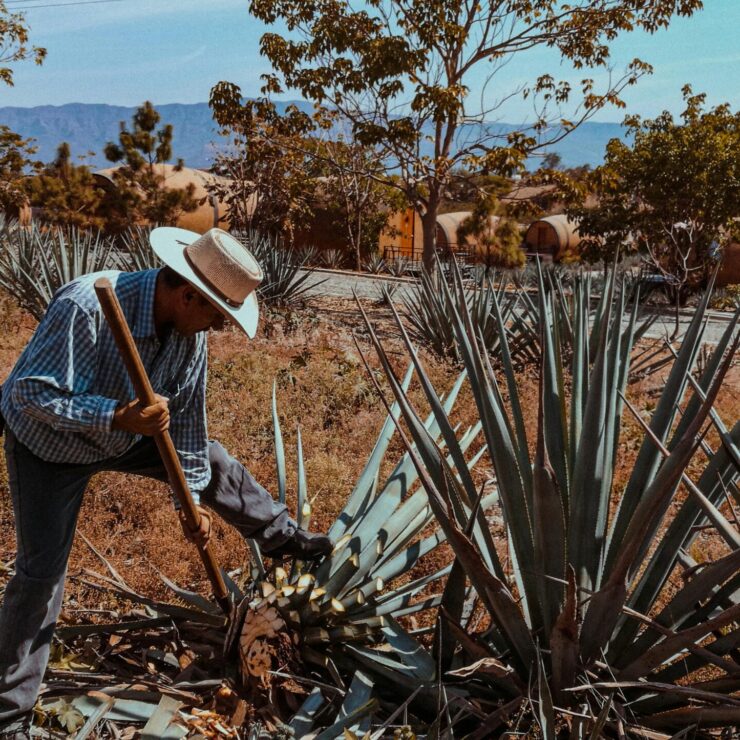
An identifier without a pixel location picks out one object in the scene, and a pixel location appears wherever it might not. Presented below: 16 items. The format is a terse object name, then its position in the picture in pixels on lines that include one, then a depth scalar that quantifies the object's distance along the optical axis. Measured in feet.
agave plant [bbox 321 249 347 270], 64.12
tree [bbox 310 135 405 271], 61.36
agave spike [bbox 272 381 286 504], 9.61
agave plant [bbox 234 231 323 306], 33.94
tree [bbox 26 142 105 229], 71.05
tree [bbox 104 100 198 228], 72.95
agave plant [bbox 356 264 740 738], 5.36
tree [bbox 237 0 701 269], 37.78
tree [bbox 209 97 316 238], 40.96
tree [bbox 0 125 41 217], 63.82
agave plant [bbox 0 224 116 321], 21.76
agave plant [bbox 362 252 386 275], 63.05
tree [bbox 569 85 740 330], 48.52
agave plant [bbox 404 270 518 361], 22.70
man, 6.42
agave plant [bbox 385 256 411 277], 59.52
